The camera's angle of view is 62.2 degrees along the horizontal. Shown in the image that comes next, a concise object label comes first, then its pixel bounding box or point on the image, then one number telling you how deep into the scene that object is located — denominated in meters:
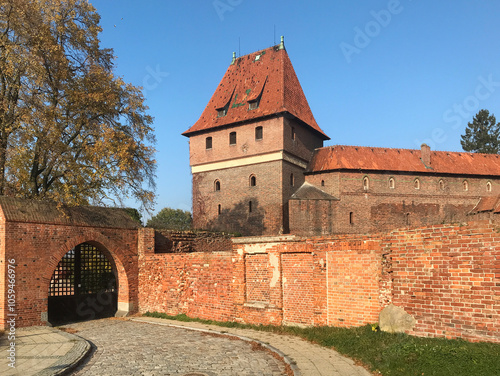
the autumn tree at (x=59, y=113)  15.59
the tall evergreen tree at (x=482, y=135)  63.97
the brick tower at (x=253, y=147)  31.22
